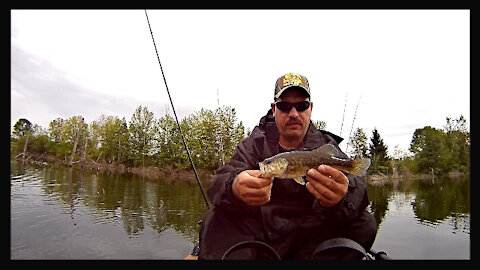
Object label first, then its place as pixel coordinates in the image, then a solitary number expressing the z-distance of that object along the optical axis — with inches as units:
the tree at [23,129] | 2461.1
